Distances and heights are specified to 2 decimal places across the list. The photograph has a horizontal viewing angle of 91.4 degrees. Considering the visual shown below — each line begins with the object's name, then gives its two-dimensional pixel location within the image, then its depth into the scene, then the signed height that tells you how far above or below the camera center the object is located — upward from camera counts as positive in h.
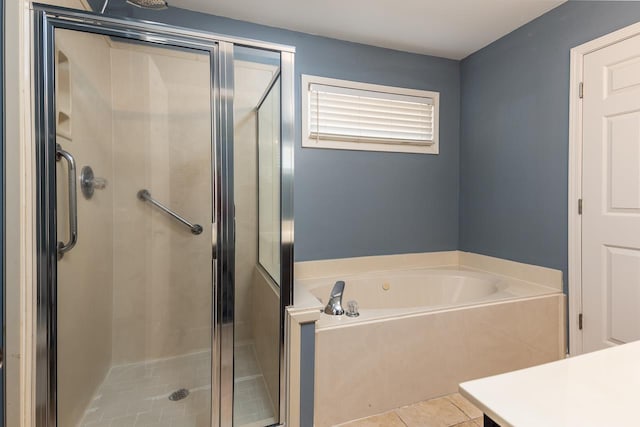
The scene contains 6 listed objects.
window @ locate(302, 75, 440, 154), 2.39 +0.74
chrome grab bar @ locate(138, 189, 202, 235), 1.76 -0.01
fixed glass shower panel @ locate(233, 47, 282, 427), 1.50 -0.16
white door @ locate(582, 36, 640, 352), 1.68 +0.07
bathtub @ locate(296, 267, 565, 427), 1.54 -0.77
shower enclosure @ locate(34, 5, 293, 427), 1.26 -0.07
